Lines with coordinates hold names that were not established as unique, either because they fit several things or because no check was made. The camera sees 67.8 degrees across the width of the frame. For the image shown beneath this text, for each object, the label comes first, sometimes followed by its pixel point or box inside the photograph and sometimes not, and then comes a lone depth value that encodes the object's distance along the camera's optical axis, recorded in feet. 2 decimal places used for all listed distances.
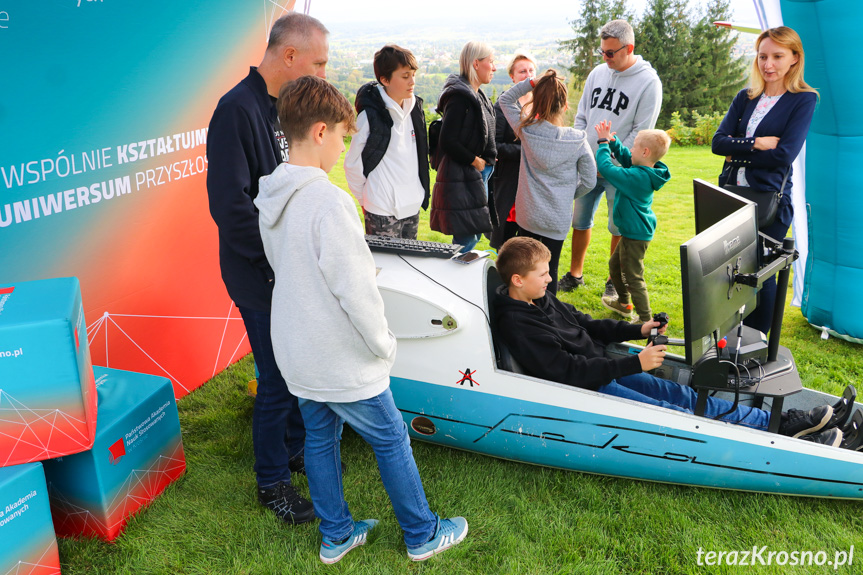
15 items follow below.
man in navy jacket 8.11
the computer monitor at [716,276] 7.91
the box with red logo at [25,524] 7.24
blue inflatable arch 13.15
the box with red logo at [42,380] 7.26
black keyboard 10.00
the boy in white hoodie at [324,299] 6.69
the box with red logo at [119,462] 8.43
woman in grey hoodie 13.48
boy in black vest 12.55
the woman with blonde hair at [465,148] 14.28
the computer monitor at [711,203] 9.68
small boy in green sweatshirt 14.05
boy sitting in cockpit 9.42
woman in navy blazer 12.74
